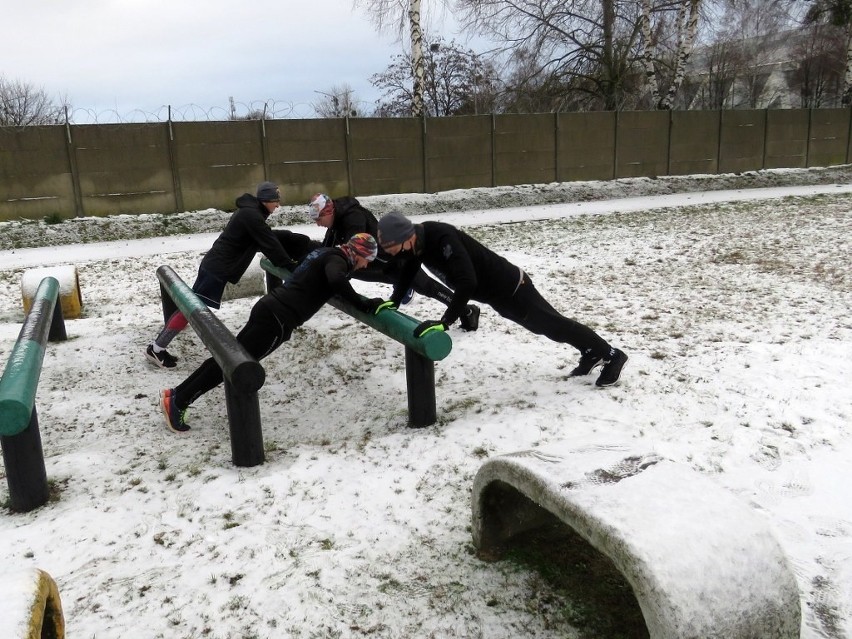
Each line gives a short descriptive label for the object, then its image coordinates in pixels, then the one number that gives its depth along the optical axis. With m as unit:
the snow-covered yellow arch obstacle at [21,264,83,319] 6.76
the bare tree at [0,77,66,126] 14.41
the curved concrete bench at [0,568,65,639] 1.81
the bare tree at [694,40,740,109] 45.92
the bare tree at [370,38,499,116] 30.89
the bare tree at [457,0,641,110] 22.25
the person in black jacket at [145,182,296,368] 5.55
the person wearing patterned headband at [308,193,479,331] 5.61
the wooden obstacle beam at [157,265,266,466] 3.50
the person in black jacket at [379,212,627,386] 4.22
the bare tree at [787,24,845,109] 44.50
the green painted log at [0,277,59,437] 3.06
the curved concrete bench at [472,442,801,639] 1.93
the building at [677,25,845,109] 44.69
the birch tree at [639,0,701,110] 19.91
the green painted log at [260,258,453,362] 3.88
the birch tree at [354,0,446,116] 17.97
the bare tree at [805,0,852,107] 22.98
